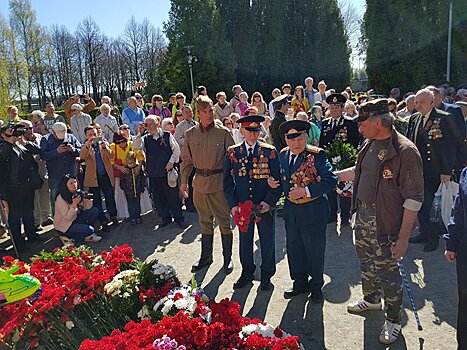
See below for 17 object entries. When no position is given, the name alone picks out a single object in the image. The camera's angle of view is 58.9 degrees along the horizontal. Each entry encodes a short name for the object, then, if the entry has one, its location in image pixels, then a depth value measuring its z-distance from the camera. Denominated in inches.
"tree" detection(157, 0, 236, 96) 997.8
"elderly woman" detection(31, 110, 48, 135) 351.3
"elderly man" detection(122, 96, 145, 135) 392.8
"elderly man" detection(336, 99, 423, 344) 127.6
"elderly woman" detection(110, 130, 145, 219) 287.9
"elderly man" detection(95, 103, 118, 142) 366.6
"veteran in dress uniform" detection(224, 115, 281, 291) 175.8
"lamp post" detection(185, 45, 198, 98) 952.9
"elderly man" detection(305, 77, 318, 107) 481.1
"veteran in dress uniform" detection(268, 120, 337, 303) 158.6
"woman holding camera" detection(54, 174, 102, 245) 252.4
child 289.0
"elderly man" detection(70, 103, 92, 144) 343.0
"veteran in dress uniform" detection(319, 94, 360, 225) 247.3
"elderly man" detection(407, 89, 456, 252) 202.4
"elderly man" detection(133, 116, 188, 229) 275.1
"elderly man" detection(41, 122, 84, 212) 267.0
